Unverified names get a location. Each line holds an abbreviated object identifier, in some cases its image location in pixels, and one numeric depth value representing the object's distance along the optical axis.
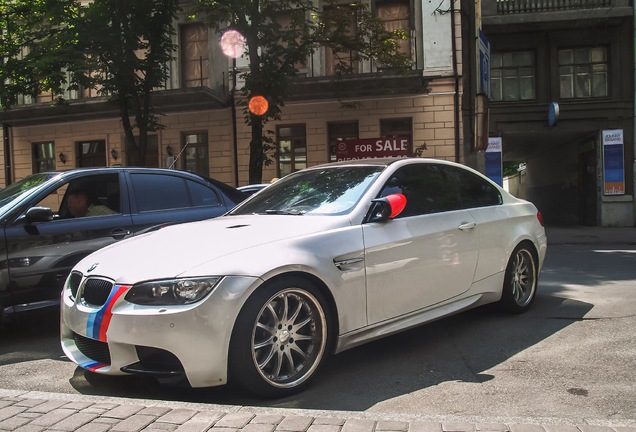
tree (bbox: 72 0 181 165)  12.92
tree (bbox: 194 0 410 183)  13.47
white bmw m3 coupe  3.07
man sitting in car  5.41
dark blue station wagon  4.68
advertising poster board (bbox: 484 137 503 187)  18.78
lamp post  14.50
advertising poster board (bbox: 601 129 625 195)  18.17
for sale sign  16.09
